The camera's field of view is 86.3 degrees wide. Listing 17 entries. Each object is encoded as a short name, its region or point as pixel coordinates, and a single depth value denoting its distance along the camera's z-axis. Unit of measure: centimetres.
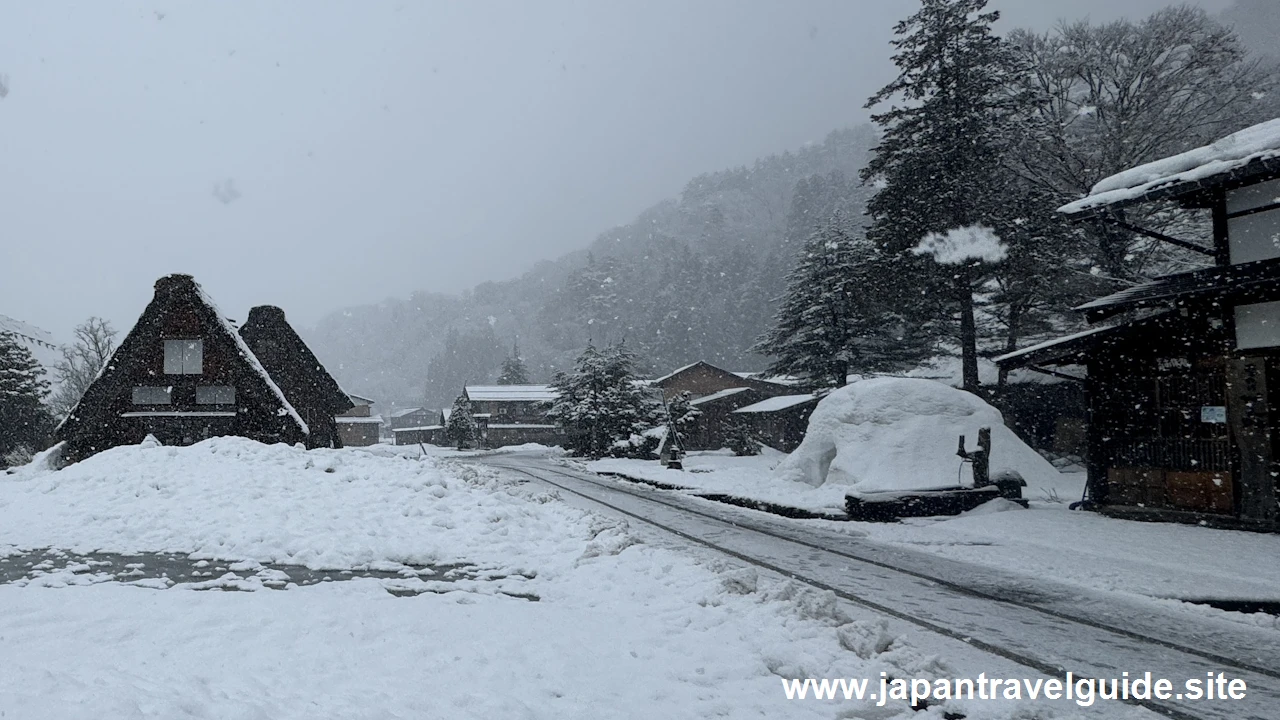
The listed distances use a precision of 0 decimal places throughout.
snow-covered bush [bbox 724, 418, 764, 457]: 4028
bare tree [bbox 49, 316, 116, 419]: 4859
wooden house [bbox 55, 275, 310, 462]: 2208
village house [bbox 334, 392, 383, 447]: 6581
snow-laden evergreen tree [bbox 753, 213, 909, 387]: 3725
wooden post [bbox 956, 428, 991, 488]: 1457
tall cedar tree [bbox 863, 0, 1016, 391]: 2641
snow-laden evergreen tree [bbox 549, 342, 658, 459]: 4194
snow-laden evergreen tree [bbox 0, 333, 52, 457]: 3344
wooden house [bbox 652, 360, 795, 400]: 5797
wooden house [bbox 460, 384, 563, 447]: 6506
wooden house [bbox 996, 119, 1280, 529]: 1166
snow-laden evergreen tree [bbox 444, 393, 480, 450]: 5962
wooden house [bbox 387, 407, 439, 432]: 9701
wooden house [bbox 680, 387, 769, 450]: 4928
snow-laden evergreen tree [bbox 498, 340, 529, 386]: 8231
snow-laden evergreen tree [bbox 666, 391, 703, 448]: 4022
